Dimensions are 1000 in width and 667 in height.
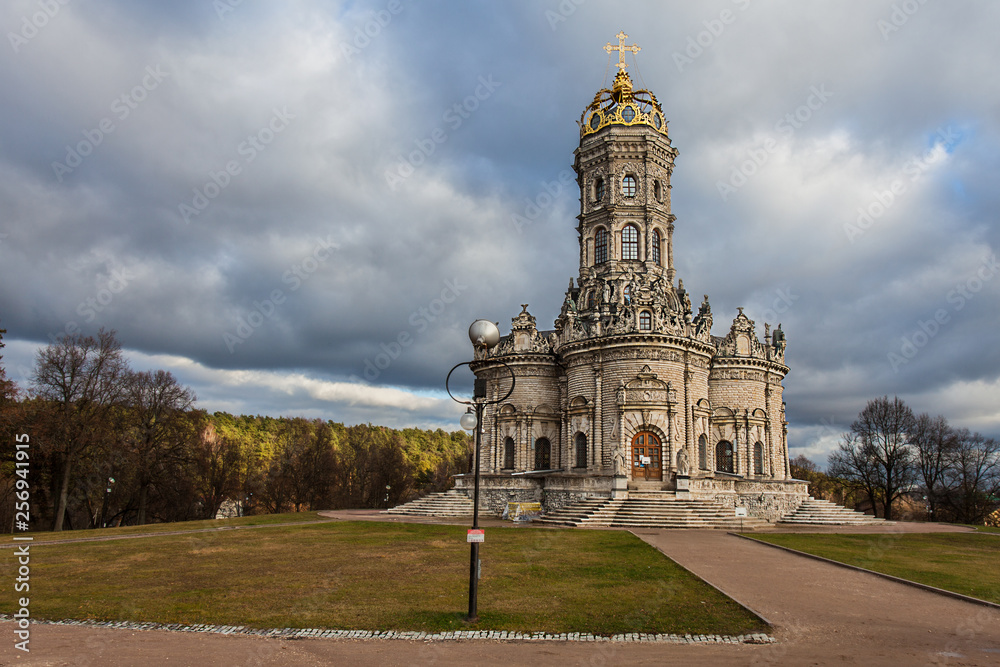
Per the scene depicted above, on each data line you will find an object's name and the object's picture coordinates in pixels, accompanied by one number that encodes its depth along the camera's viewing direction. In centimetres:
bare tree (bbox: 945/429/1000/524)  5850
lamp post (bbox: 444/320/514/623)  1182
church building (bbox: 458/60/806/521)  4100
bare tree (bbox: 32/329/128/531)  3812
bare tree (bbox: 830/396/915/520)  5869
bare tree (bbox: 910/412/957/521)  5969
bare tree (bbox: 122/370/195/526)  4591
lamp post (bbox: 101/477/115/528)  4309
